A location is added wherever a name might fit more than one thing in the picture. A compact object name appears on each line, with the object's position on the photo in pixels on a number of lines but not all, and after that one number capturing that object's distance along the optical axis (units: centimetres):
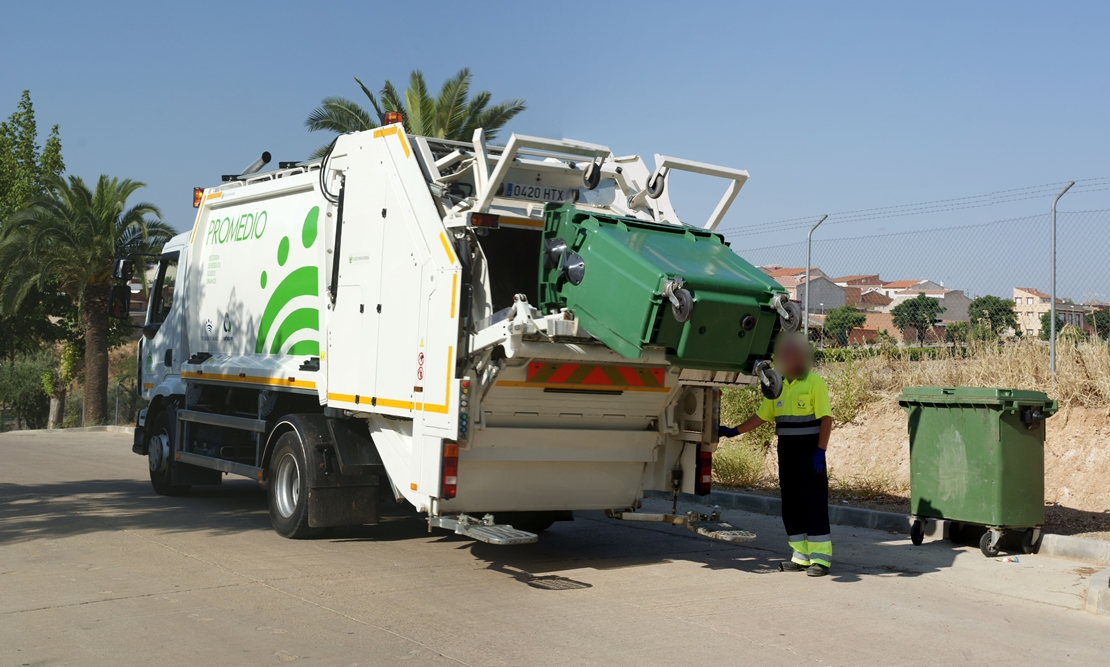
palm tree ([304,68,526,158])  2233
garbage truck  656
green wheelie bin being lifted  627
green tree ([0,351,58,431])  3638
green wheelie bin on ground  812
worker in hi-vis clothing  753
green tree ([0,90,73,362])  3125
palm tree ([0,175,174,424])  2591
